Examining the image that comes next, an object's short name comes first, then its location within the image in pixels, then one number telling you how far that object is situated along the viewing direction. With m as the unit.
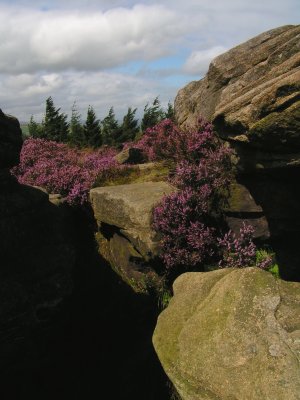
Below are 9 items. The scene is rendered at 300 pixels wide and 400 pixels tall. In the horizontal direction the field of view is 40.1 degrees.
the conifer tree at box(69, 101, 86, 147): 33.61
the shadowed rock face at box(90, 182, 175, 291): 10.02
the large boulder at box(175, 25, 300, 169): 6.70
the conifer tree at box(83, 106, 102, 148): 33.78
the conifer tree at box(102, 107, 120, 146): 34.88
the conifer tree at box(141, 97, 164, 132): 36.33
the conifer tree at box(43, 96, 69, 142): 35.72
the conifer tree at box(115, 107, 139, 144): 34.22
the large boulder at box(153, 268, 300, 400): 5.14
